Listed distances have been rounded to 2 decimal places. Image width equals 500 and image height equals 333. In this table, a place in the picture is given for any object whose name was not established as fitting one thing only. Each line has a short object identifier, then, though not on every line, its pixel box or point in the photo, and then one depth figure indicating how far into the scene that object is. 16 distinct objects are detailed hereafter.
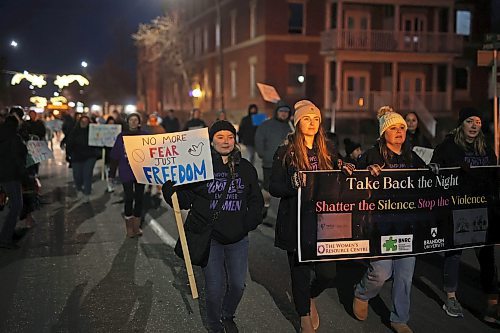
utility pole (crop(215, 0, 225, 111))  29.17
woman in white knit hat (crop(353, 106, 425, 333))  5.41
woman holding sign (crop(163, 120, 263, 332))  5.14
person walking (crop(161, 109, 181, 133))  20.72
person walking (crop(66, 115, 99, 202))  13.29
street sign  9.98
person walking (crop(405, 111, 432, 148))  8.60
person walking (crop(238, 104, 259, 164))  16.17
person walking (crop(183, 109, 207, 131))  15.92
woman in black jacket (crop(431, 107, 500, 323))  5.96
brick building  34.25
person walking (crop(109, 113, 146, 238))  9.38
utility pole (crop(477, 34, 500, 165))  9.34
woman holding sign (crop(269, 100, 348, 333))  5.23
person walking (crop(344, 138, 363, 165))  8.51
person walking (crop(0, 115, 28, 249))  8.58
